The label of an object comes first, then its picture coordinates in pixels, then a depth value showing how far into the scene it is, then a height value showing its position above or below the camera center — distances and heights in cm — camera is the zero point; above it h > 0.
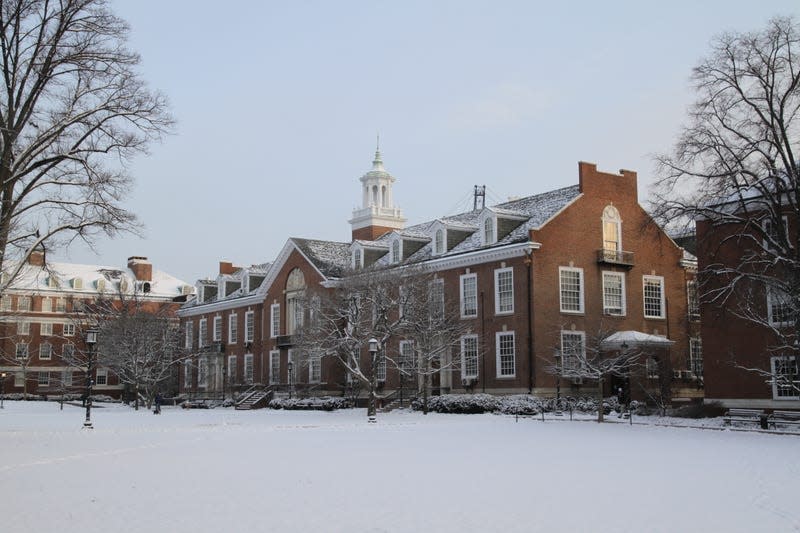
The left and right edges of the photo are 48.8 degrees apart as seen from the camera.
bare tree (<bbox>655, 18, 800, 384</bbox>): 2827 +615
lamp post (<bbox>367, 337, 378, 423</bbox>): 3425 -150
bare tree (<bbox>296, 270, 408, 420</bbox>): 4197 +243
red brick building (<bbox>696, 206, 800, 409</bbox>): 3269 +146
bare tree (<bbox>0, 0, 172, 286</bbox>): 2380 +713
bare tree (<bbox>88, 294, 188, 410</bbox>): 5784 +150
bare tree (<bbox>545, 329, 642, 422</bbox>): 3794 +33
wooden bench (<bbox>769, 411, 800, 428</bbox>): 2886 -186
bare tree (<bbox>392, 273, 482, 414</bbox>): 4197 +191
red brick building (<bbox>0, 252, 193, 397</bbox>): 8706 +355
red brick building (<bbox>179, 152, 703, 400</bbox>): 4272 +430
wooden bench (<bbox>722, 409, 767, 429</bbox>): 2989 -184
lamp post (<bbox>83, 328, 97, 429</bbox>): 3179 +4
